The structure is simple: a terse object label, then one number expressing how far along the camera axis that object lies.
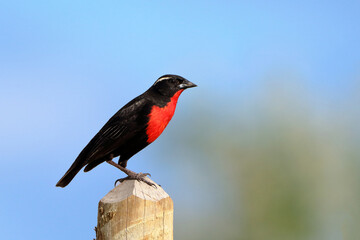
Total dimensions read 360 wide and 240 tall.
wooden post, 7.81
